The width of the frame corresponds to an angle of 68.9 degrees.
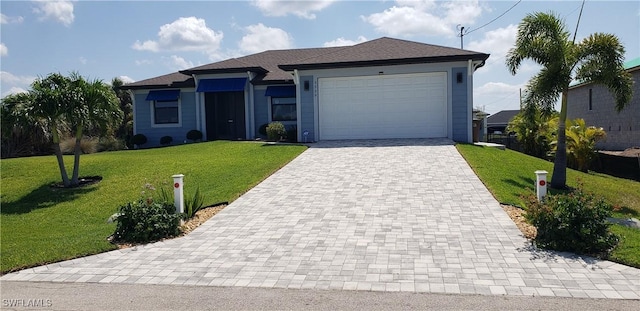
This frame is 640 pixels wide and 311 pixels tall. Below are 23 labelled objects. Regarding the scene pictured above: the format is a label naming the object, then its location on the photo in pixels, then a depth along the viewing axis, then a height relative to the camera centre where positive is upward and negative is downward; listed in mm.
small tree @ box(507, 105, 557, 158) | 20564 -324
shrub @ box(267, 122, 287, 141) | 19156 +43
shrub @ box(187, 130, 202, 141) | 22297 -73
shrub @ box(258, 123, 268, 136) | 21641 +154
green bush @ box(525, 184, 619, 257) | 6625 -1441
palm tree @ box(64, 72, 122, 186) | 12102 +716
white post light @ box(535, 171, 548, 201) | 8562 -1035
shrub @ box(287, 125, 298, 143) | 19859 -134
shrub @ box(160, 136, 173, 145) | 22922 -296
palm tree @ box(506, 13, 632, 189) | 11906 +1727
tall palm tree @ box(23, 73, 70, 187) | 11789 +911
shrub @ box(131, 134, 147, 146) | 22984 -231
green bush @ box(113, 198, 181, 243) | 7848 -1535
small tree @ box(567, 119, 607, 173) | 17938 -613
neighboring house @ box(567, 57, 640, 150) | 23094 +783
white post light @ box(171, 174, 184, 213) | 8930 -1163
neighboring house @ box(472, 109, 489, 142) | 21480 +55
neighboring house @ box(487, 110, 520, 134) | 65988 +1429
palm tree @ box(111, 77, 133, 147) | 27156 +1482
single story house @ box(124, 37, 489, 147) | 17812 +1654
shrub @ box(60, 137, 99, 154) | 20641 -444
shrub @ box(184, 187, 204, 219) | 9191 -1434
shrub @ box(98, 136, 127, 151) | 21841 -439
